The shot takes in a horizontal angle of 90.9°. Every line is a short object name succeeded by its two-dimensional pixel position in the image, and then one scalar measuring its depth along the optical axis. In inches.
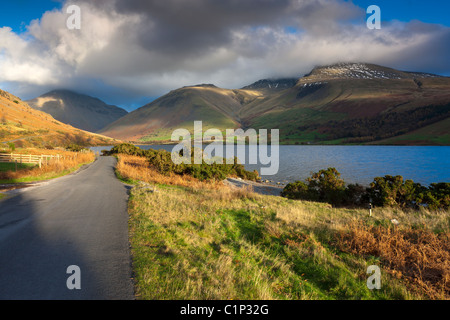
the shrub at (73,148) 2568.9
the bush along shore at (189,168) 999.3
